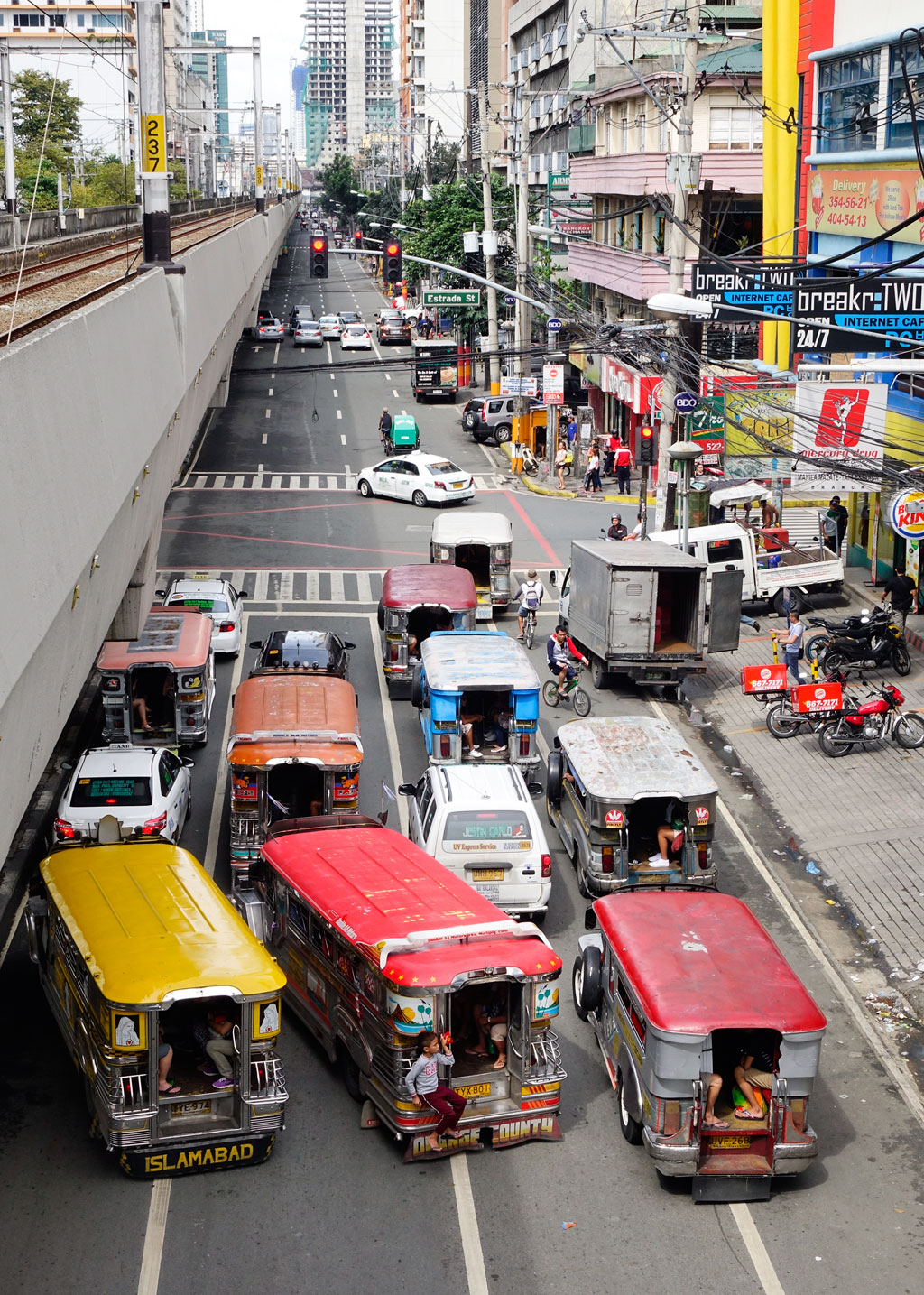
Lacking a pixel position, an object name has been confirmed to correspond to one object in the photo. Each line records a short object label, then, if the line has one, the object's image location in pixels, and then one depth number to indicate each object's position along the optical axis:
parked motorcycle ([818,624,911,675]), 26.78
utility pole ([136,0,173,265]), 19.62
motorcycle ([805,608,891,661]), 27.11
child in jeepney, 12.52
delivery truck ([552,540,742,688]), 26.27
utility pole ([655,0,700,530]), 28.28
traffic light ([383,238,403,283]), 46.94
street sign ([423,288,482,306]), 53.64
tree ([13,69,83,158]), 79.12
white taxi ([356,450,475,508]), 45.25
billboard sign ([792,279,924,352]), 22.94
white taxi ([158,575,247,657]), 29.53
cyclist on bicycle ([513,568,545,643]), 30.59
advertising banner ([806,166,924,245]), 27.27
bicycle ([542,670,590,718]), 25.80
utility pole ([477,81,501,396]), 50.66
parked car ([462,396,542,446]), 56.81
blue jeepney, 21.83
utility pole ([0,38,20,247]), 49.03
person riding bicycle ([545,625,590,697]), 26.41
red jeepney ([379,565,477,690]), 26.94
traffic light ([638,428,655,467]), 34.78
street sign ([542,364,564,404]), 46.62
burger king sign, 25.62
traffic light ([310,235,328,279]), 59.21
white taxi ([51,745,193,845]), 18.70
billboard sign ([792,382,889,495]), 28.67
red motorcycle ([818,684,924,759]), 23.70
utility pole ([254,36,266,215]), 70.50
